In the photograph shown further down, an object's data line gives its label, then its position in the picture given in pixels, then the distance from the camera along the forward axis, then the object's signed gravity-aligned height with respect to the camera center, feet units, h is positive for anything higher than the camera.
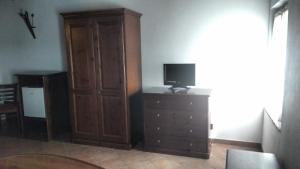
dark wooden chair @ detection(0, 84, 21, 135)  13.96 -1.77
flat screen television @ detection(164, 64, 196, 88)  11.19 -0.52
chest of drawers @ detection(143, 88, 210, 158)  10.16 -2.59
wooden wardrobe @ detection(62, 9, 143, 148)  10.96 -0.48
